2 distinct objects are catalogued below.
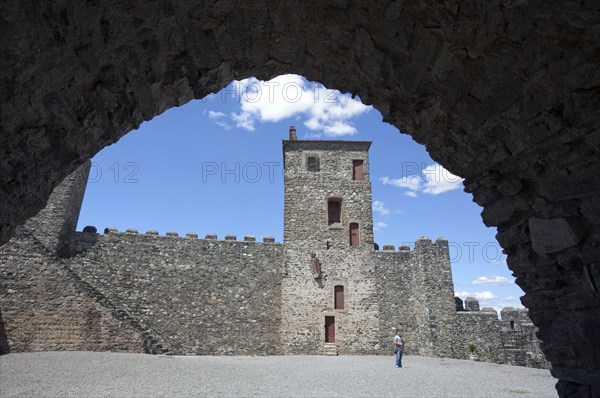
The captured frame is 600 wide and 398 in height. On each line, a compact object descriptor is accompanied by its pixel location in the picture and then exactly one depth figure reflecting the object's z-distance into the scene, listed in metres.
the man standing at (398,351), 12.05
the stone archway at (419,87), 2.05
